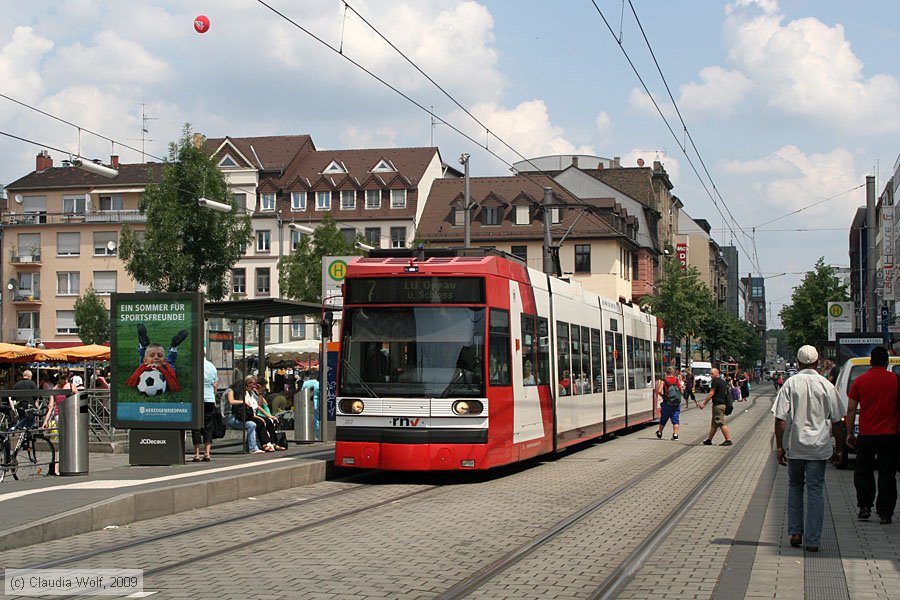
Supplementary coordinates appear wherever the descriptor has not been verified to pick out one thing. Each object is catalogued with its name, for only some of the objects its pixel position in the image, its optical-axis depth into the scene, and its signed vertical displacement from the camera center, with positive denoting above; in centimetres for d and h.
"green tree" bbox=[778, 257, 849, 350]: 7612 +419
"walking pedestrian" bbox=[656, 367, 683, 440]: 2700 -67
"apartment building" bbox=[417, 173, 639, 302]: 7738 +913
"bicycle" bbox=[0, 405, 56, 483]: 1555 -107
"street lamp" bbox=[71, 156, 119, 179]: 1859 +339
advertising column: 1733 +8
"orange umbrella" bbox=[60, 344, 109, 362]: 3569 +76
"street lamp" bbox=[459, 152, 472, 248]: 3494 +595
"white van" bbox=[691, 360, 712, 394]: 8059 -58
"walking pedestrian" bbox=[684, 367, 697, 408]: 5825 -79
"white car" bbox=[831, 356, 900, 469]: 1948 -11
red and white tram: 1598 +10
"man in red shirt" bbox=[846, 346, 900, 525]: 1174 -60
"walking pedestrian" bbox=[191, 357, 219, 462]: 1847 -53
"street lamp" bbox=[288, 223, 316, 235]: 3416 +425
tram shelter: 1922 +110
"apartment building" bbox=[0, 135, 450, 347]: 7850 +1046
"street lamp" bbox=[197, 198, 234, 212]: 2477 +360
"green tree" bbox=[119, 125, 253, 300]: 4328 +530
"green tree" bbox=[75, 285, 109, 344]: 7206 +360
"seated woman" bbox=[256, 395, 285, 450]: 2080 -75
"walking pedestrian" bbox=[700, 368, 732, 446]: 2486 -69
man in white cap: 976 -59
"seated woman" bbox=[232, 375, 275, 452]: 2030 -60
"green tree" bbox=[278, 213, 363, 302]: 5466 +535
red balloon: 1920 +572
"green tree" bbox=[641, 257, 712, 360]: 7188 +395
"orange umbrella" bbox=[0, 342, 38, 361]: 3334 +76
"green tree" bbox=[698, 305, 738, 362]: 9556 +283
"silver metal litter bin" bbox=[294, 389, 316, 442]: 2223 -82
